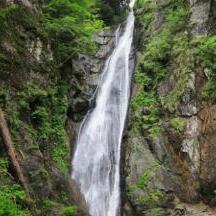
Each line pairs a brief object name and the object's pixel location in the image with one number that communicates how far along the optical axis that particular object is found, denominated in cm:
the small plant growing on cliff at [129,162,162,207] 1498
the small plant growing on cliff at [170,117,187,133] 1611
